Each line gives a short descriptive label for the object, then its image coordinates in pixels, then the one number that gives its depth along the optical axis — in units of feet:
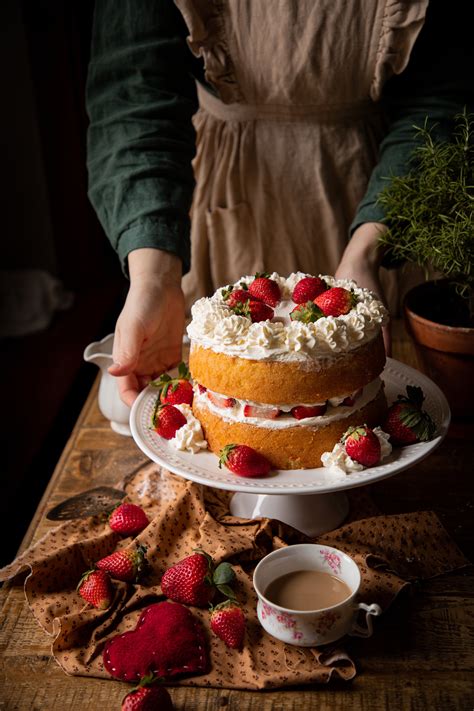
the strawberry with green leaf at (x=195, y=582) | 4.11
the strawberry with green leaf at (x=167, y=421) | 4.81
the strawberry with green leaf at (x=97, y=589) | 4.13
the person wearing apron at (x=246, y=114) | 5.82
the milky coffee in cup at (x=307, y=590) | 3.87
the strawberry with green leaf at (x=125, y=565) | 4.31
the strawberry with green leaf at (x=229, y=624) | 3.85
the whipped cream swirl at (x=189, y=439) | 4.72
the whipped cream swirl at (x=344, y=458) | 4.38
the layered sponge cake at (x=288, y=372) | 4.46
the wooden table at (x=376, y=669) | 3.59
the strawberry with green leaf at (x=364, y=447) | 4.36
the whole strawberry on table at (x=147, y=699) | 3.45
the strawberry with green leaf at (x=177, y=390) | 5.16
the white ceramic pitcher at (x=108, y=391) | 5.73
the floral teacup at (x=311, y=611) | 3.68
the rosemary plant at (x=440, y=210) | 4.99
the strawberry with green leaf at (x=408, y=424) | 4.58
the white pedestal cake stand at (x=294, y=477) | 4.25
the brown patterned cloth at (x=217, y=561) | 3.76
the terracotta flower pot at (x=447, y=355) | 5.24
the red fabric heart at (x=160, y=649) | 3.73
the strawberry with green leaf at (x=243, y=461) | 4.37
